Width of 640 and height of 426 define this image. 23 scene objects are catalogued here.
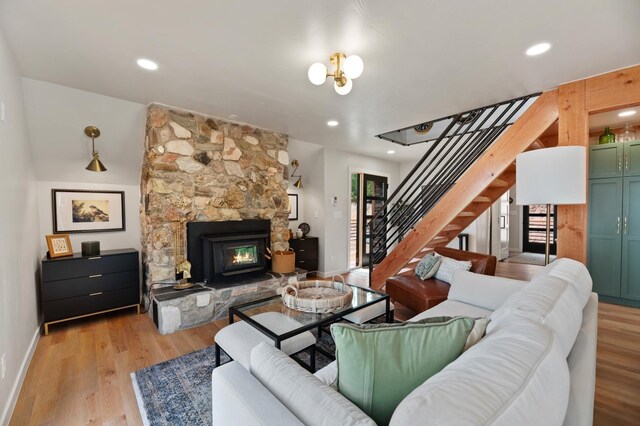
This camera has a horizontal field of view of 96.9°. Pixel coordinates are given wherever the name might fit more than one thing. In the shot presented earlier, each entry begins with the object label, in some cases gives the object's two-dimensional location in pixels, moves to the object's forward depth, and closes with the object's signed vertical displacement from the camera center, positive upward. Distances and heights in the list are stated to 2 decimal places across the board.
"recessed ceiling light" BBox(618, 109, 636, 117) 3.33 +1.10
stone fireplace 3.23 +0.30
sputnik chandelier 1.92 +0.96
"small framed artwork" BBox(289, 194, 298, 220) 5.32 +0.03
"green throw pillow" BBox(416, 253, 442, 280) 3.27 -0.70
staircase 2.85 +0.29
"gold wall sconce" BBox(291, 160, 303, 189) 5.00 +0.61
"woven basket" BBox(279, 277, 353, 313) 2.12 -0.73
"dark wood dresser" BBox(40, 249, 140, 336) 2.85 -0.81
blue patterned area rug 1.73 -1.27
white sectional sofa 0.59 -0.44
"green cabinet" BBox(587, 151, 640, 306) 3.51 -0.21
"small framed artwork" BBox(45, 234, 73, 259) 2.99 -0.39
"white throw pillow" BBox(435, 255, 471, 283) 3.06 -0.68
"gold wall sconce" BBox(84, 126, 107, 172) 2.97 +0.62
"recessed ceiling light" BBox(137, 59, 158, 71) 2.22 +1.15
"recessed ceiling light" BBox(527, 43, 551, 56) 2.00 +1.14
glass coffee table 1.87 -0.81
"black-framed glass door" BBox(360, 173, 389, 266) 5.93 +0.12
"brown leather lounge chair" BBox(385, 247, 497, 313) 2.82 -0.87
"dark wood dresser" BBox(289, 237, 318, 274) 4.93 -0.79
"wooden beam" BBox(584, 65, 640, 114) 2.29 +0.96
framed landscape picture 3.27 -0.02
